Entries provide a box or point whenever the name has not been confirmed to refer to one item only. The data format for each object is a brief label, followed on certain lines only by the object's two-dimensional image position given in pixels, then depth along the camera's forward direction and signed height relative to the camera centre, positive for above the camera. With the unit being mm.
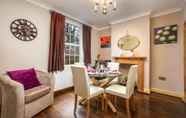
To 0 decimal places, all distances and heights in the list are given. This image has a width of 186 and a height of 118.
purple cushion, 1569 -386
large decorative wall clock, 1799 +688
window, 2732 +561
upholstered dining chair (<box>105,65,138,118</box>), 1424 -608
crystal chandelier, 1479 +1065
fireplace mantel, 2487 -252
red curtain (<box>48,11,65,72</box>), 2270 +471
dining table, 1656 -443
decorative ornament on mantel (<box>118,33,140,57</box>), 2656 +526
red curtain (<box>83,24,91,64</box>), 3157 +626
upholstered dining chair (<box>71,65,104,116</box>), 1407 -486
